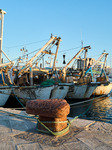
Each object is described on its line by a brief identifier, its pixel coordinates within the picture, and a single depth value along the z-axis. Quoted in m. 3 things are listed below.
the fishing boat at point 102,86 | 27.98
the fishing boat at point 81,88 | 24.57
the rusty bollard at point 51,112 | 3.95
